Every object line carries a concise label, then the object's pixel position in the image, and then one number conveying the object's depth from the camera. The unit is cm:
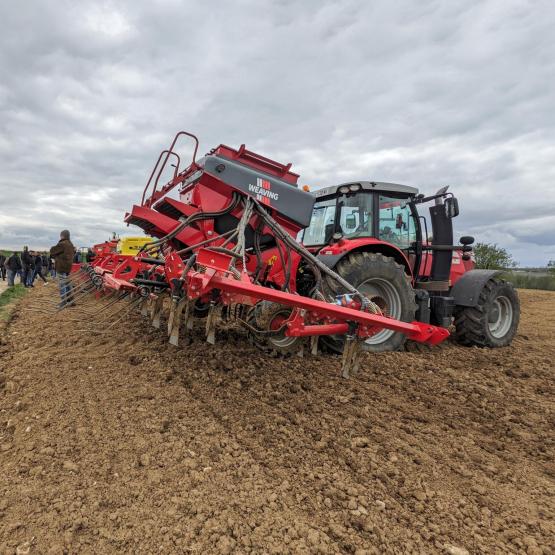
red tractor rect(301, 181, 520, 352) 452
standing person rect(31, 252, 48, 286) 1477
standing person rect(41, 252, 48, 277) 1775
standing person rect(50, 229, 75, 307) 766
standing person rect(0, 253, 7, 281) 1685
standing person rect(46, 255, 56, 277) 1860
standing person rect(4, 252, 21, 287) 1322
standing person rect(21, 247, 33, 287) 1355
